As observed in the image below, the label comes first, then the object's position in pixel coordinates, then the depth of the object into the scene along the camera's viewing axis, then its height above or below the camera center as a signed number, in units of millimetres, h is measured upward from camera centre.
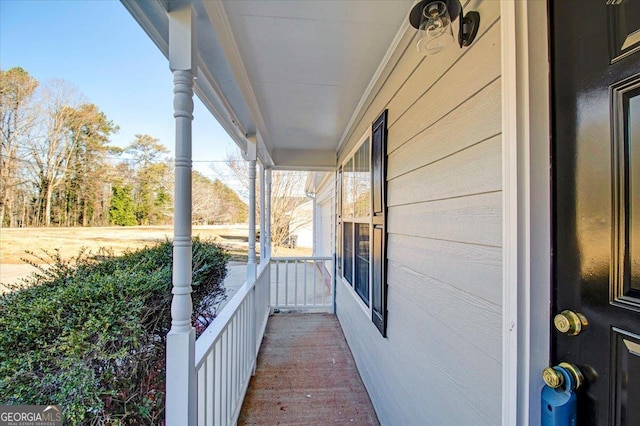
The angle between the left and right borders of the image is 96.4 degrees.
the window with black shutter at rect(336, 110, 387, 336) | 2039 -29
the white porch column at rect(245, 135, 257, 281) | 2885 +131
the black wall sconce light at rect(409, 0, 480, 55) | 1021 +717
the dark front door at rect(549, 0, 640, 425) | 608 +53
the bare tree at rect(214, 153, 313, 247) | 11461 +618
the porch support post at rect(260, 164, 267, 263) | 3723 +75
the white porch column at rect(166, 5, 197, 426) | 1171 -83
